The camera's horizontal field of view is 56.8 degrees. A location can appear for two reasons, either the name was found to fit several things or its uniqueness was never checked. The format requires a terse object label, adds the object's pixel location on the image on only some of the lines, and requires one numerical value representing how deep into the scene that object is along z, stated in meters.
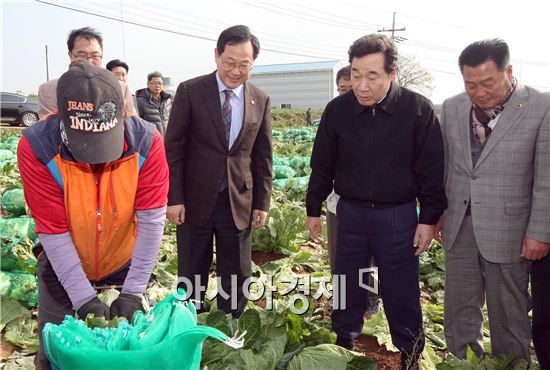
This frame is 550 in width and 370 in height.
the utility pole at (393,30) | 41.62
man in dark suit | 2.95
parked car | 18.70
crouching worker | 1.65
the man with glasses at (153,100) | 6.45
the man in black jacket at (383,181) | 2.62
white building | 64.19
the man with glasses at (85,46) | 3.72
